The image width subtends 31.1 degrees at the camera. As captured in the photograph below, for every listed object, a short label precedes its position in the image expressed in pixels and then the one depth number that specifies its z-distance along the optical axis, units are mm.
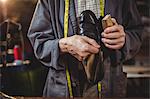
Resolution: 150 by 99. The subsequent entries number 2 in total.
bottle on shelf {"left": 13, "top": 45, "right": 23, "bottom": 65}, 1316
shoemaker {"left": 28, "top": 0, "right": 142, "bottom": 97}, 1221
